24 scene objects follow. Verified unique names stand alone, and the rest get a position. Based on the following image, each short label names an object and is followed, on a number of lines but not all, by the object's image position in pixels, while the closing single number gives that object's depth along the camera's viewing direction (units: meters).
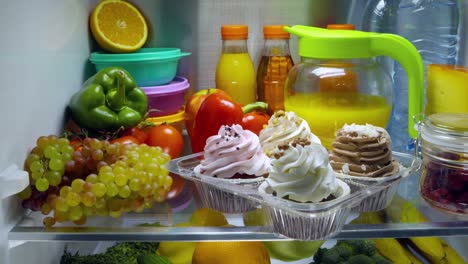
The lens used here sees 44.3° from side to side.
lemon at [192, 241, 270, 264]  1.00
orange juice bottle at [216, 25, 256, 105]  1.44
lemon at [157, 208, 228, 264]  1.06
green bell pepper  1.19
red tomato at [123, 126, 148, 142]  1.23
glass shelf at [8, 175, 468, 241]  0.88
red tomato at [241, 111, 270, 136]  1.30
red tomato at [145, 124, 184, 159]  1.24
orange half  1.37
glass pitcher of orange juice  1.13
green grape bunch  0.91
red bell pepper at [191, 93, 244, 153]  1.23
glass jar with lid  0.92
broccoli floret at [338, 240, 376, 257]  1.08
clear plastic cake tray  0.82
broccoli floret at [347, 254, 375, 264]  1.05
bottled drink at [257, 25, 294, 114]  1.43
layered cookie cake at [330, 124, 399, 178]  0.94
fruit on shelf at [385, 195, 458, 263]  0.93
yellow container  1.34
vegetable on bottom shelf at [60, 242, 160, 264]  1.03
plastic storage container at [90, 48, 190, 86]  1.33
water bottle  1.41
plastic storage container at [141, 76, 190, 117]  1.35
